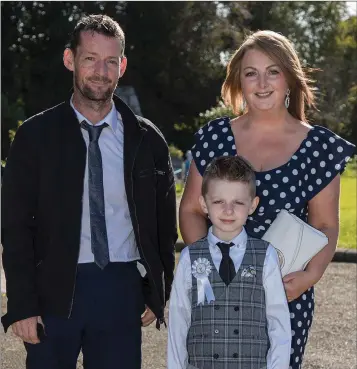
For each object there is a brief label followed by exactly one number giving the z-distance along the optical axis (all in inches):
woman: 146.9
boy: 131.9
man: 141.6
